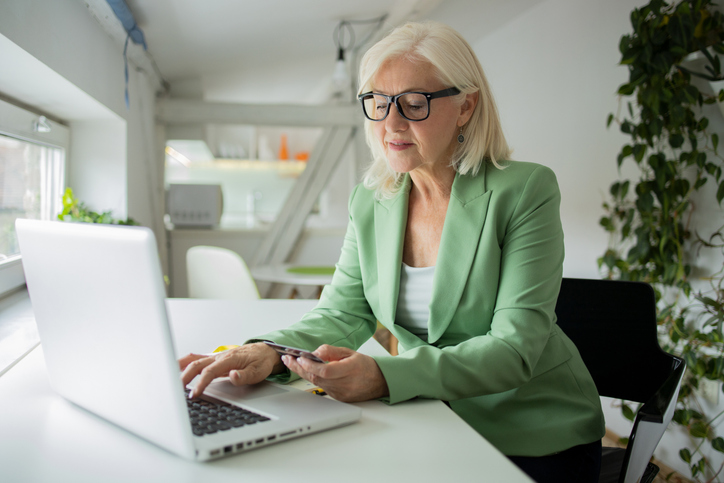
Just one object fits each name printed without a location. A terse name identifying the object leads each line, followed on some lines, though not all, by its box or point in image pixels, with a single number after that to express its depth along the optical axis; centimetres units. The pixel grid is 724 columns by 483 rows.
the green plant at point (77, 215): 237
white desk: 66
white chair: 297
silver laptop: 62
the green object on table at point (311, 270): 393
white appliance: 482
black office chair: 134
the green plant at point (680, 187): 202
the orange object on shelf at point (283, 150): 827
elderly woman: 95
